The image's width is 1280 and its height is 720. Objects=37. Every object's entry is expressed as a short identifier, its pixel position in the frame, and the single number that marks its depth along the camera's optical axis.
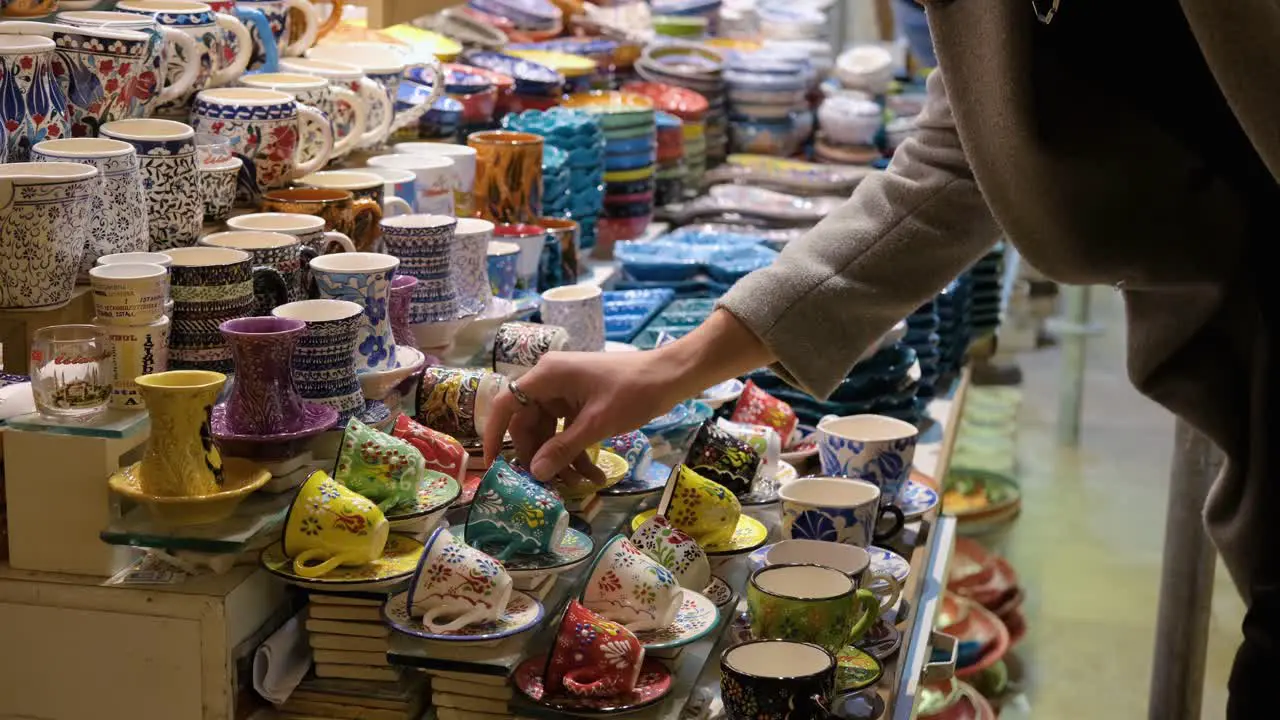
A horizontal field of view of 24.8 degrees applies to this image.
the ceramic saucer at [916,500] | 2.42
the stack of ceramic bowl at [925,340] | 3.03
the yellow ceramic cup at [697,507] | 2.21
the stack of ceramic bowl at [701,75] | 3.93
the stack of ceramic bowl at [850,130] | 4.16
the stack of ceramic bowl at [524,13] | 3.70
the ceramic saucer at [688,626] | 2.03
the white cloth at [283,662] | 1.98
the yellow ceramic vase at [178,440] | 1.92
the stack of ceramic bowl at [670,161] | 3.61
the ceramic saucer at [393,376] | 2.16
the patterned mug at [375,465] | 2.03
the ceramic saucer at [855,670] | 2.04
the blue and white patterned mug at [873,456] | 2.40
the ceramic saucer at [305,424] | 1.99
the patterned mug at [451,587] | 1.97
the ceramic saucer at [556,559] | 2.04
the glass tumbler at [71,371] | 1.93
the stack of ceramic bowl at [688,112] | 3.80
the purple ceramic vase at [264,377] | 1.98
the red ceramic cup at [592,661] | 1.97
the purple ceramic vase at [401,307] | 2.22
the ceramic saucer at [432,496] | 2.05
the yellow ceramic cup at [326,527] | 1.96
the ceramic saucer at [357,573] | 1.96
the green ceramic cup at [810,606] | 2.04
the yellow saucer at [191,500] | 1.93
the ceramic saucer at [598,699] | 1.96
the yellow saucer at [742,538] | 2.22
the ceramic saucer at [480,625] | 1.96
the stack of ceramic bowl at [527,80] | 3.17
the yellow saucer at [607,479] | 2.18
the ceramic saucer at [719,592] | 2.13
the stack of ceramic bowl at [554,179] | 2.89
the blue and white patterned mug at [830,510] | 2.24
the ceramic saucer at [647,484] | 2.24
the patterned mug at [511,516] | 2.04
